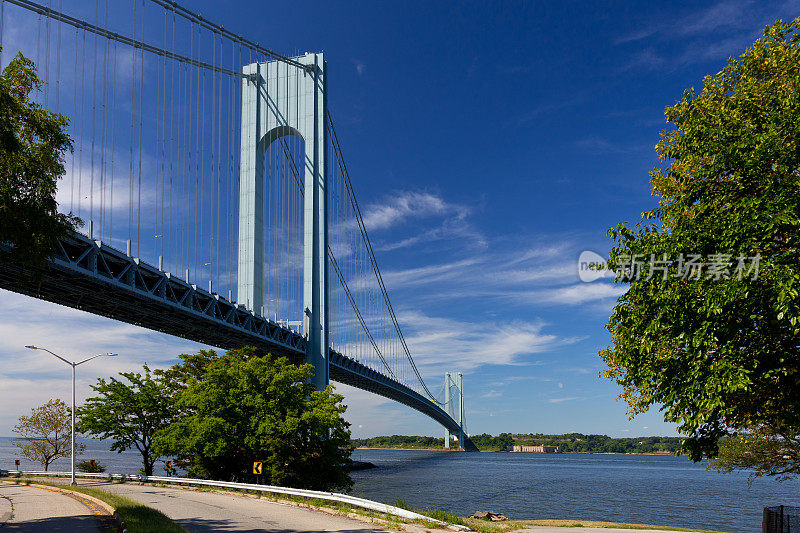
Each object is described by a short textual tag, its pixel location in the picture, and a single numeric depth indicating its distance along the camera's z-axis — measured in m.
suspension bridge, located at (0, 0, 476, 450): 36.78
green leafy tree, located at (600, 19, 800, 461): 12.10
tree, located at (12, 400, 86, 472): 57.22
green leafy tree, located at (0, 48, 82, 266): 13.16
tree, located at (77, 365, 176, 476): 42.31
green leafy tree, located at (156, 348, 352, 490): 32.78
